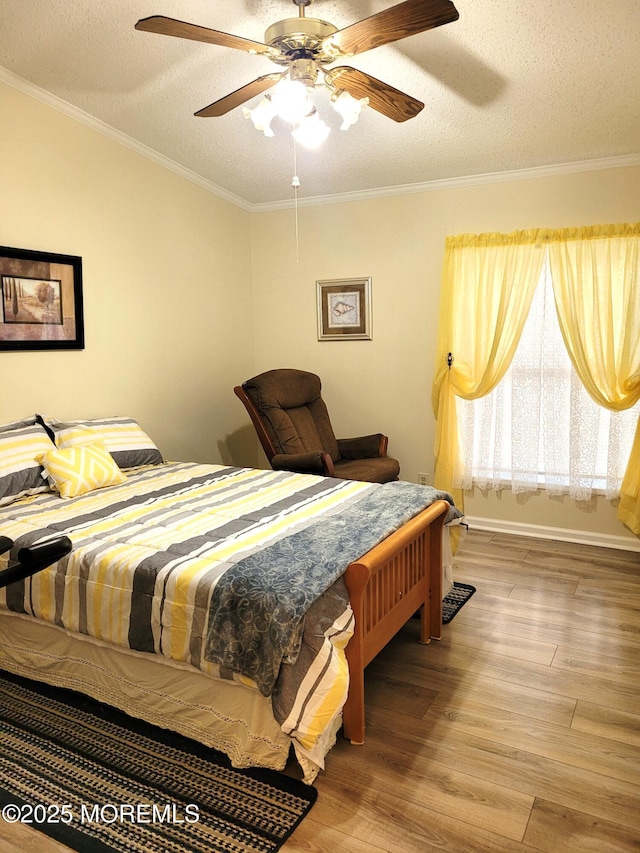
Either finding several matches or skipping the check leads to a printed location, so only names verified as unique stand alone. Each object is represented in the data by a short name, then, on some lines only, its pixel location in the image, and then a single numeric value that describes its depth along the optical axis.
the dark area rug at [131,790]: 1.68
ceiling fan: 1.78
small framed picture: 4.72
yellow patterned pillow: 2.79
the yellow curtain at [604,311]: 3.78
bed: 1.77
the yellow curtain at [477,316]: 4.08
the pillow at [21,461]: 2.68
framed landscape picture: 2.98
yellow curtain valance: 3.77
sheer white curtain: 3.99
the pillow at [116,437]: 3.07
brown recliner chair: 3.96
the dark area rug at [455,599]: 3.06
